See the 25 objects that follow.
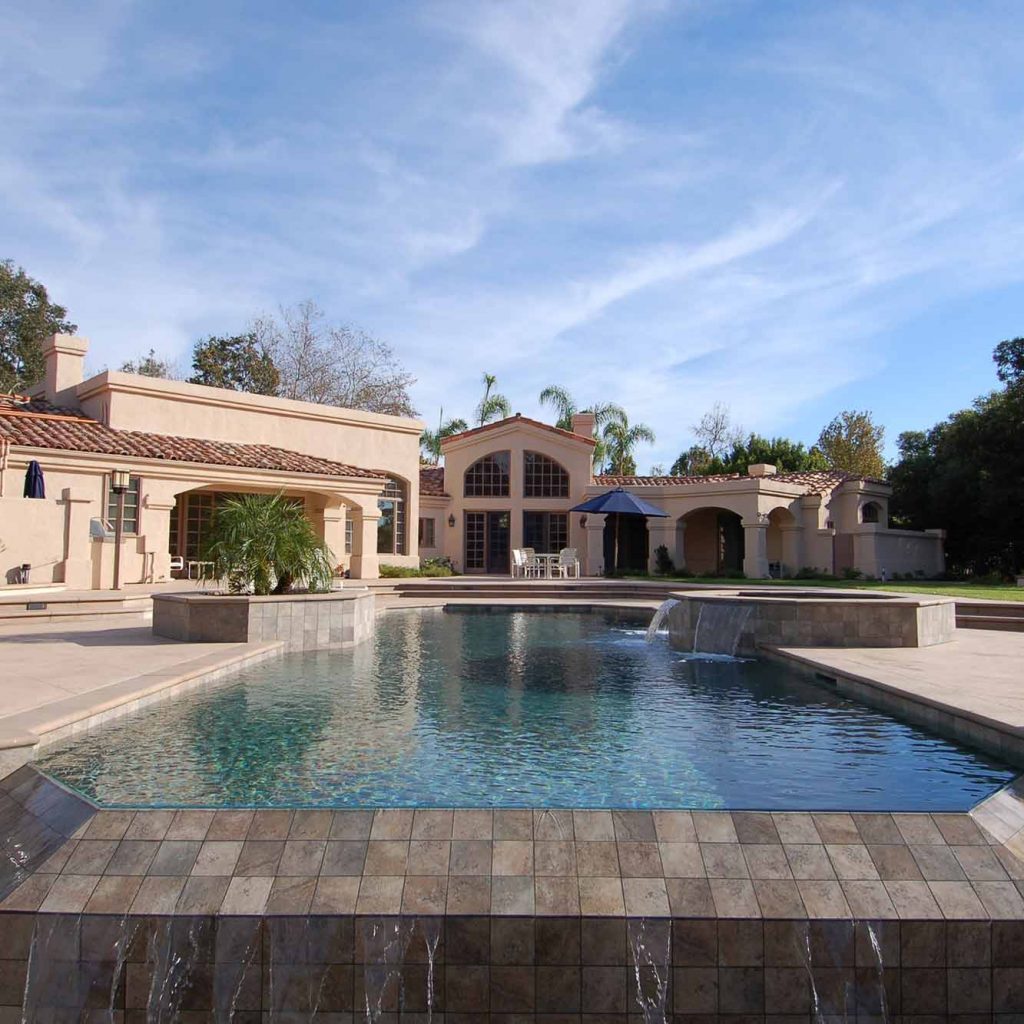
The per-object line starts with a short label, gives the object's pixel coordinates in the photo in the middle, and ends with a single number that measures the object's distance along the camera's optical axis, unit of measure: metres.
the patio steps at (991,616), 13.70
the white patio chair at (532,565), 25.62
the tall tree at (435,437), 42.94
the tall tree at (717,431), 48.19
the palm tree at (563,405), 39.44
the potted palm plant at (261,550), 11.69
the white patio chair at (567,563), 25.62
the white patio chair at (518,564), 24.88
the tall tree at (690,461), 46.59
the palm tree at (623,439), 40.84
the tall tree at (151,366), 41.03
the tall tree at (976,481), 27.09
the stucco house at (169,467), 16.94
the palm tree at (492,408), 41.41
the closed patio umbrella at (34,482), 15.82
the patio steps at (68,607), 13.05
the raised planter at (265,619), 10.64
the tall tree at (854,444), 44.66
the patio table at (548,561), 25.30
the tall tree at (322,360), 38.84
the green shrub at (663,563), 27.67
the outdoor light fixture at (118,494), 16.11
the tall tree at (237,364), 38.41
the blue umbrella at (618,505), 24.67
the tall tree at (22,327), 36.16
